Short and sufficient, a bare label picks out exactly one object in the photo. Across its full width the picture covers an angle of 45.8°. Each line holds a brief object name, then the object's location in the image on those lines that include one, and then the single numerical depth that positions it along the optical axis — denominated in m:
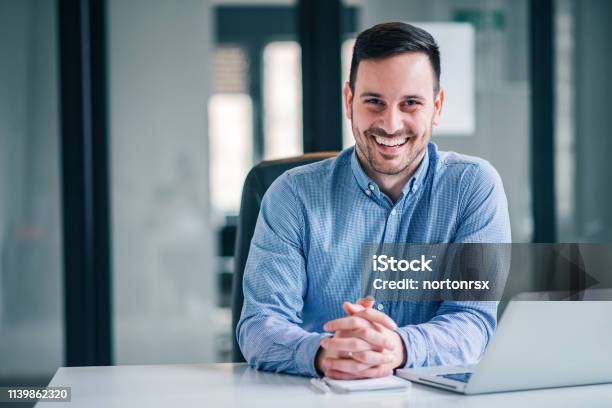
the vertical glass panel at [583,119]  3.26
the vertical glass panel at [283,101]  3.12
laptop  1.08
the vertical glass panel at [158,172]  3.07
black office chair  1.68
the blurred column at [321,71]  3.02
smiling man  1.48
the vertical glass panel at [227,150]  3.12
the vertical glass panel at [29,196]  2.99
